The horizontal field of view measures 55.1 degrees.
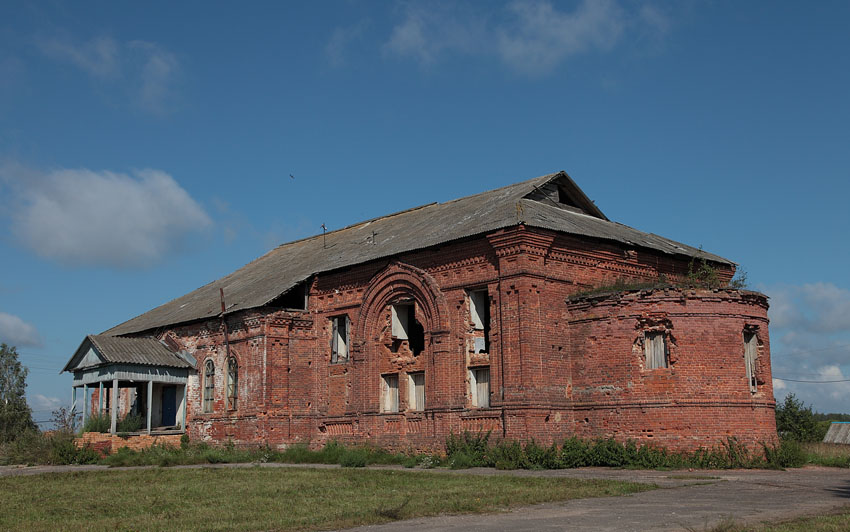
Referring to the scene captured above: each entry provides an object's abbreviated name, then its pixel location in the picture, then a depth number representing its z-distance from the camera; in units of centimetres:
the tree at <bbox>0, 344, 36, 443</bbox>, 3834
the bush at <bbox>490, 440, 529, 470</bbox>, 1841
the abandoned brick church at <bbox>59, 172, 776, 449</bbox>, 1898
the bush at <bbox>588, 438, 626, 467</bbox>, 1845
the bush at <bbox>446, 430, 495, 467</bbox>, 1939
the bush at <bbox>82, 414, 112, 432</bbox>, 2594
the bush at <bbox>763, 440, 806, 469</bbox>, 1831
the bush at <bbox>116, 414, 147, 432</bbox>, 2645
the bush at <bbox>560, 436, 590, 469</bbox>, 1870
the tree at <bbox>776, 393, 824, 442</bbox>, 2694
